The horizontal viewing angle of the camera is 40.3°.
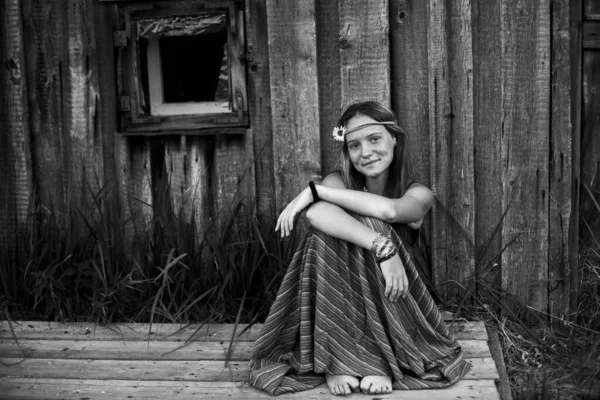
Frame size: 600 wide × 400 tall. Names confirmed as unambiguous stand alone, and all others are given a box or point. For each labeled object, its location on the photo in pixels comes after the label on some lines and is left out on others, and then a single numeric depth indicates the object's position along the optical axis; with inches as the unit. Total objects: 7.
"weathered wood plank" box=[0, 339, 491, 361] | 141.6
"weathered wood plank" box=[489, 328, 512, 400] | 128.3
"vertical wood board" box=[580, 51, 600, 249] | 168.9
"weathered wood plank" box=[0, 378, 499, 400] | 122.0
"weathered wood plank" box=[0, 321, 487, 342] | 150.3
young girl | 125.9
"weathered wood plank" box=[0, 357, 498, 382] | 131.9
